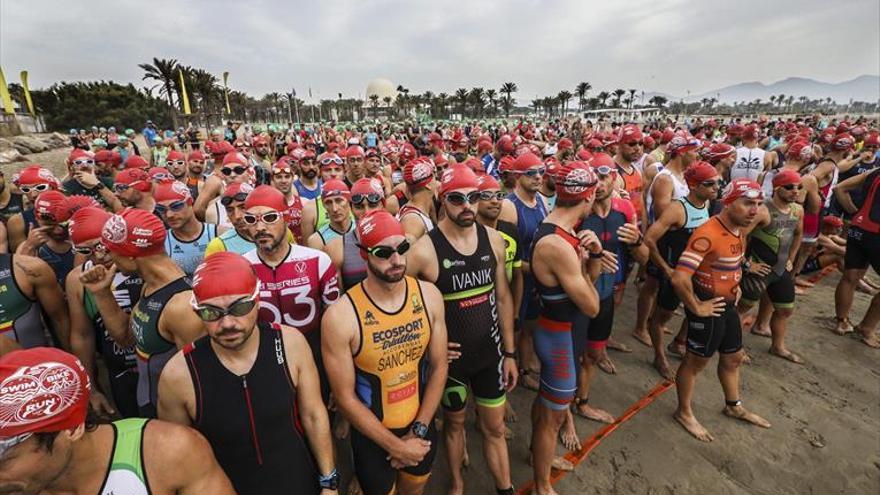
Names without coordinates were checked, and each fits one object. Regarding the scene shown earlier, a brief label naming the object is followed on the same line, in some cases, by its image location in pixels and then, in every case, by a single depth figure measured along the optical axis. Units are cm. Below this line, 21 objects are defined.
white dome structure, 12888
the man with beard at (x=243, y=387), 193
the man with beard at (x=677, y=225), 443
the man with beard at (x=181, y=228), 376
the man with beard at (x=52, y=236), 389
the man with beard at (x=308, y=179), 666
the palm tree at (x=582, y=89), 7988
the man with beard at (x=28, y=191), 471
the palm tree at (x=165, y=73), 3766
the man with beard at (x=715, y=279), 364
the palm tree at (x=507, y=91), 8581
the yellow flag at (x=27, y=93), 3396
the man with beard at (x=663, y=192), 544
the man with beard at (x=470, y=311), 298
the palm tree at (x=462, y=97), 8210
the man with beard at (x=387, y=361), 239
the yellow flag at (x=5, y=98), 2878
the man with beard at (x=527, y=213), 455
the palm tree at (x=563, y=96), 8019
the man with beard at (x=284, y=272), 297
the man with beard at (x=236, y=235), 354
